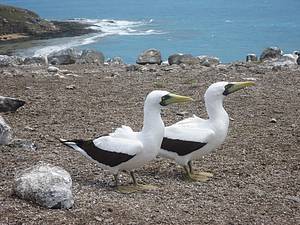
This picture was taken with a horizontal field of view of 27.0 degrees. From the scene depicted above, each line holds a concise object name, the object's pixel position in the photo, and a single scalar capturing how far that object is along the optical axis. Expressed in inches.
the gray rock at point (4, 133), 320.5
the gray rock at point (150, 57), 793.6
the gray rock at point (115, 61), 835.3
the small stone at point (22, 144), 323.0
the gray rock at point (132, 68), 682.2
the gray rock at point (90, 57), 819.4
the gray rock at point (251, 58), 840.2
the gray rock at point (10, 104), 417.4
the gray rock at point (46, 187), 229.0
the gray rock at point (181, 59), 781.4
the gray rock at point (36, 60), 823.1
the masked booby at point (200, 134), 288.4
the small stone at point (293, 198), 259.9
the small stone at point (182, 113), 437.4
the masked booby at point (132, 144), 263.1
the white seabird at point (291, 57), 754.4
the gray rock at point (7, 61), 743.1
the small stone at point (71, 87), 531.6
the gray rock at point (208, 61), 756.0
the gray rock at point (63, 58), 808.3
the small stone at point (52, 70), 643.1
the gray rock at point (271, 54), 828.6
